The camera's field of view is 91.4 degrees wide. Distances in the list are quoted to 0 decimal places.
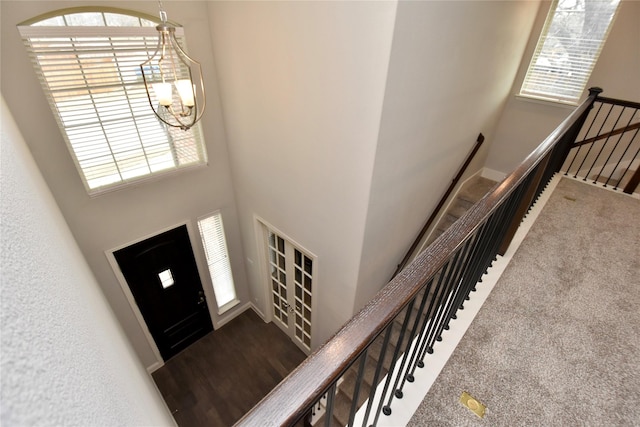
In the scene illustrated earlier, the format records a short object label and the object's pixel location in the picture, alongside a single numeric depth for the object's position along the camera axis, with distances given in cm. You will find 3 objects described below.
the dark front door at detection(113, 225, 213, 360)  404
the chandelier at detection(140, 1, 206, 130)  225
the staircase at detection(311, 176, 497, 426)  314
